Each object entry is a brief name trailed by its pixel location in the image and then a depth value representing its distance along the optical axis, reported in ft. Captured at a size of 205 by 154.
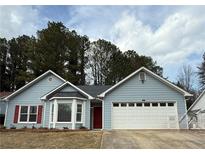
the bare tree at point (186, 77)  84.98
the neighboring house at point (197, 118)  39.62
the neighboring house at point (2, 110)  51.86
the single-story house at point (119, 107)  37.94
